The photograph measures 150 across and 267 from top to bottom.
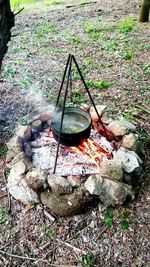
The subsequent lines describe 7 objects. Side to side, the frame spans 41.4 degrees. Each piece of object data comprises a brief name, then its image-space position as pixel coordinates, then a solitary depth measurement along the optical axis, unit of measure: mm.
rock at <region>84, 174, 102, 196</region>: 2165
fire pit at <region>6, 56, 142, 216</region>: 2191
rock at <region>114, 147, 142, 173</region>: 2320
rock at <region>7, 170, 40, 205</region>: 2264
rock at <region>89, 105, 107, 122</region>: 2789
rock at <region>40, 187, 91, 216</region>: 2156
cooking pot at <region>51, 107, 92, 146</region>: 2282
